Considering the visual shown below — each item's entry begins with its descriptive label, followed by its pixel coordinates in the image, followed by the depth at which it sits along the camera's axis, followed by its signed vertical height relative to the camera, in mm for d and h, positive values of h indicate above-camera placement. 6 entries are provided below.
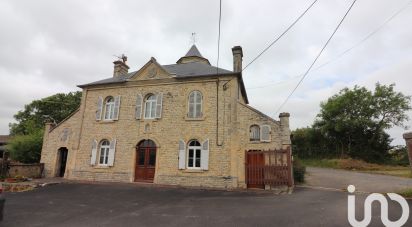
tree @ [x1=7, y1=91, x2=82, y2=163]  33906 +6251
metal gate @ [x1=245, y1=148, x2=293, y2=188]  11695 -374
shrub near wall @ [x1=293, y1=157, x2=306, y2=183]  13963 -699
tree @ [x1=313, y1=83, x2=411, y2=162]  28734 +5178
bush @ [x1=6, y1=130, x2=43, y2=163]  17719 +359
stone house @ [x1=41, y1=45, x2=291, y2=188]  13000 +1580
